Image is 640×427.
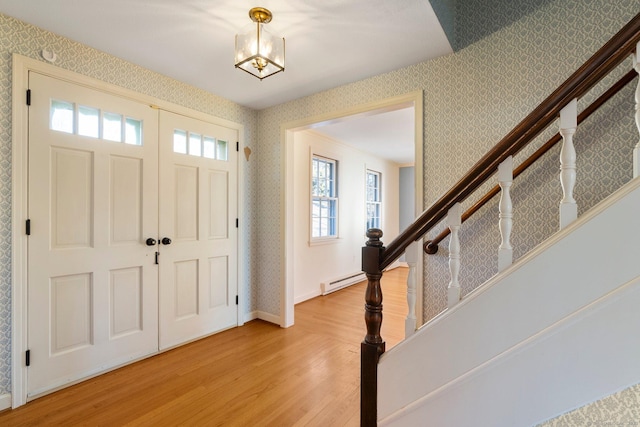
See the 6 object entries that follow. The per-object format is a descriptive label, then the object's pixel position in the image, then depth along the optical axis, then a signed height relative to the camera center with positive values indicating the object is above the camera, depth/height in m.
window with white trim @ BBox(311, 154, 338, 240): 4.57 +0.22
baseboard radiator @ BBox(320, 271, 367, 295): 4.59 -1.19
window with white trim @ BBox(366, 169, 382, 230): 5.97 +0.29
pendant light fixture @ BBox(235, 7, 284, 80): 1.65 +0.95
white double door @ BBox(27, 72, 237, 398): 1.97 -0.18
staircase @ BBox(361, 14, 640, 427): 0.95 -0.37
